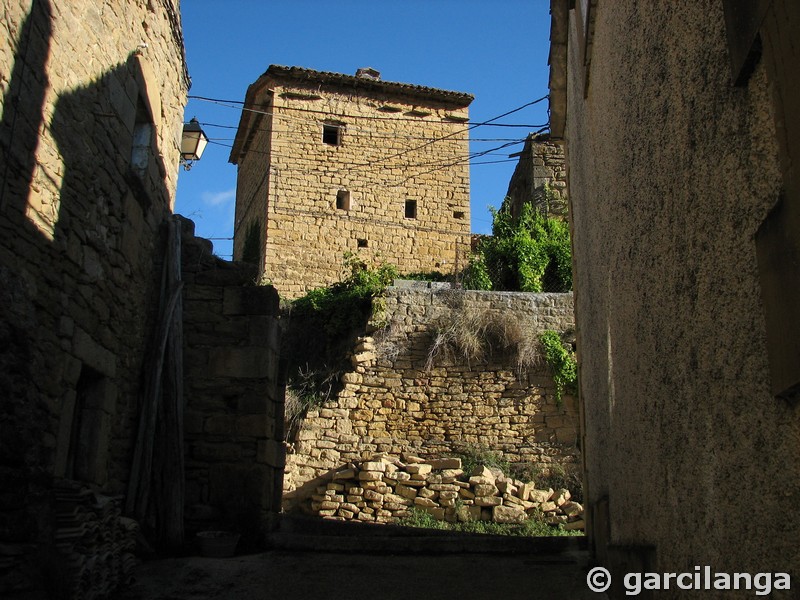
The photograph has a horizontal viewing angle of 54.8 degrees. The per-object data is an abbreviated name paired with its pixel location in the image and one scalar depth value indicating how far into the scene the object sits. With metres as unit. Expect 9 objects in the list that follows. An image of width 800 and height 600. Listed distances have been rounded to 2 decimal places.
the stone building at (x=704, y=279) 1.71
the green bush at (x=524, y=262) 15.87
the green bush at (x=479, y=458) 11.98
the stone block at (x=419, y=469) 11.42
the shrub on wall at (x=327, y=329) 12.77
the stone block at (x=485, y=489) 11.09
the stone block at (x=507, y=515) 10.91
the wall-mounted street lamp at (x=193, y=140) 7.96
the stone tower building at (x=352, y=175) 19.38
